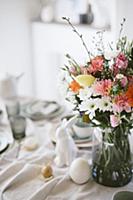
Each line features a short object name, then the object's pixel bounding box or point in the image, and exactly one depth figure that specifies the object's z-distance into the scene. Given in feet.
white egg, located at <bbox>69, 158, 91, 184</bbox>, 4.23
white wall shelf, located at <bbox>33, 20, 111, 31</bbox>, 8.37
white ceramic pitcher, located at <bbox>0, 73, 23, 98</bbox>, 6.64
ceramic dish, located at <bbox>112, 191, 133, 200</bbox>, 3.83
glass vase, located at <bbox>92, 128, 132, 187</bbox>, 4.13
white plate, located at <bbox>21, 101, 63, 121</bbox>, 6.06
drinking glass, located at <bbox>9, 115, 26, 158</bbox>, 5.41
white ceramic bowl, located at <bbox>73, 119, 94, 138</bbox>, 5.14
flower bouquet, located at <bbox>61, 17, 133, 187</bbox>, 3.72
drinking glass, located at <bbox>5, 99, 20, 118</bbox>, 6.03
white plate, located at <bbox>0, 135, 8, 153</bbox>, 5.04
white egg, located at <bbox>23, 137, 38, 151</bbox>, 5.04
